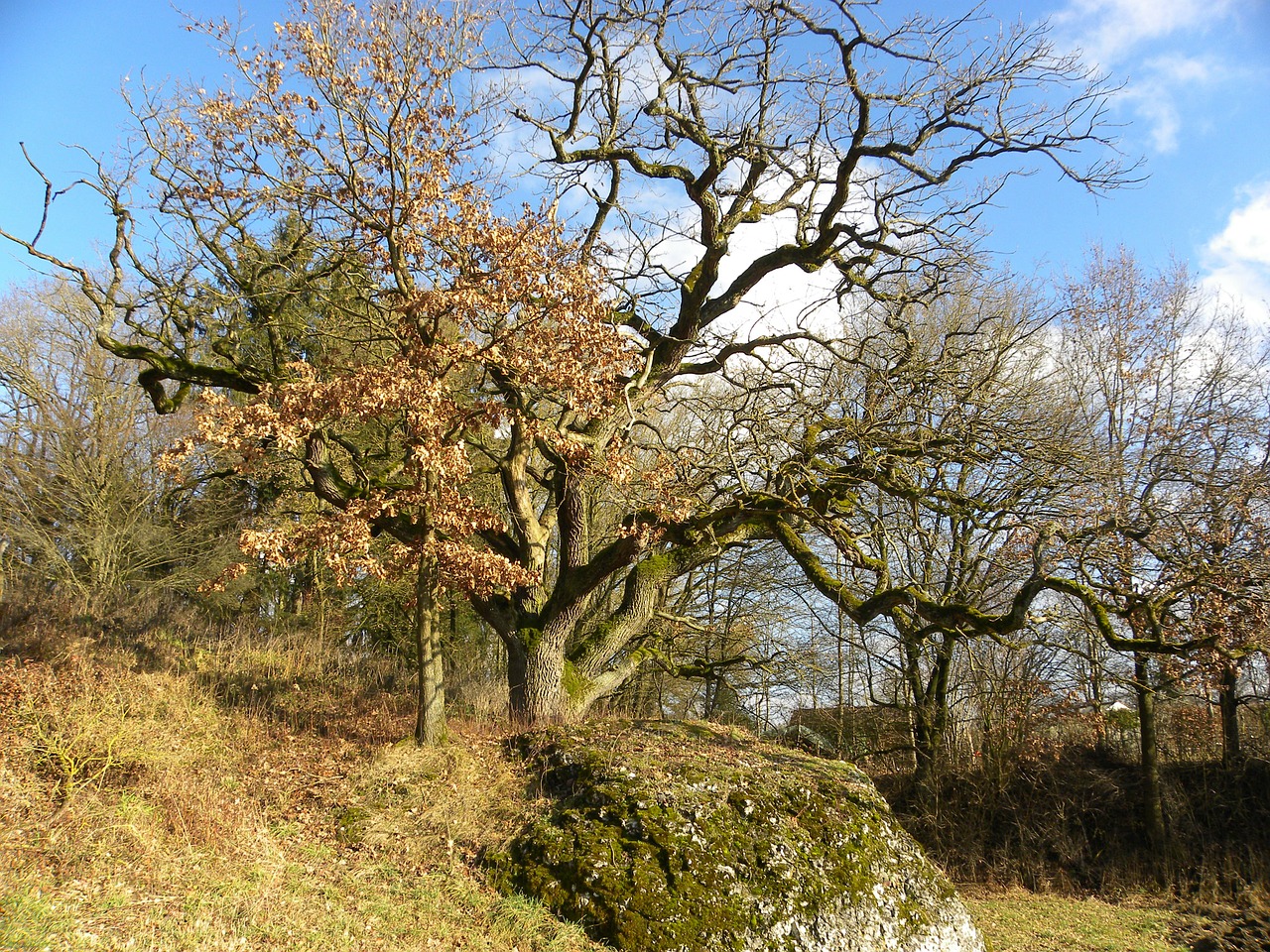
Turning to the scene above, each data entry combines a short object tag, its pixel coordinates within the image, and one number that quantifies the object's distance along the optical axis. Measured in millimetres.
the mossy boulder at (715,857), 7047
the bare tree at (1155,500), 9859
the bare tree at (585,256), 9031
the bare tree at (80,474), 16156
